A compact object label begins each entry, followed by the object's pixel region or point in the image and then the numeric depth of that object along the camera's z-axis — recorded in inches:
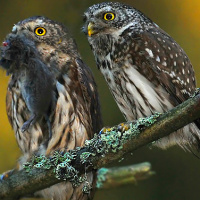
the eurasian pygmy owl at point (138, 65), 287.6
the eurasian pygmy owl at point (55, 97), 286.1
